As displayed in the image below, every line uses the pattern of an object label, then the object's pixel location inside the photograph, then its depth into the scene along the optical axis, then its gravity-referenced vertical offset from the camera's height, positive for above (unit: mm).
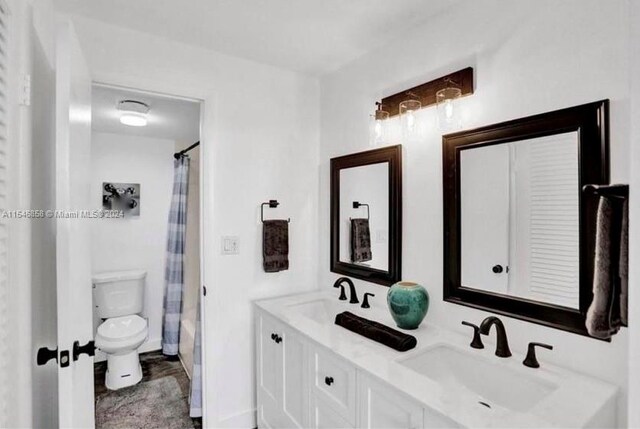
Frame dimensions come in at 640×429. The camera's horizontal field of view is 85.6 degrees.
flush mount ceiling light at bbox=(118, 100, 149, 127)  2525 +800
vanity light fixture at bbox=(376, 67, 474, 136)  1573 +561
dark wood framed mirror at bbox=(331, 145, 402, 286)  1916 -7
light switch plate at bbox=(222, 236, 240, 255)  2145 -190
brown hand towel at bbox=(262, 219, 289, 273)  2238 -201
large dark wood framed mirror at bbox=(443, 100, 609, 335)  1206 -6
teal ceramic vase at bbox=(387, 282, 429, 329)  1600 -428
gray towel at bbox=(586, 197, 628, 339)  729 -131
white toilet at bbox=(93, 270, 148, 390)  2762 -929
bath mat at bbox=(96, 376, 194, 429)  2305 -1384
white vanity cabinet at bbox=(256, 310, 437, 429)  1203 -750
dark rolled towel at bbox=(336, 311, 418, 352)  1422 -525
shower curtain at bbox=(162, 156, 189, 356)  3328 -424
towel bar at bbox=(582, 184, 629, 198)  711 +45
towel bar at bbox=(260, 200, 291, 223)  2270 +64
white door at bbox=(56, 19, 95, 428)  1036 -43
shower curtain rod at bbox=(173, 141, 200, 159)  3198 +583
